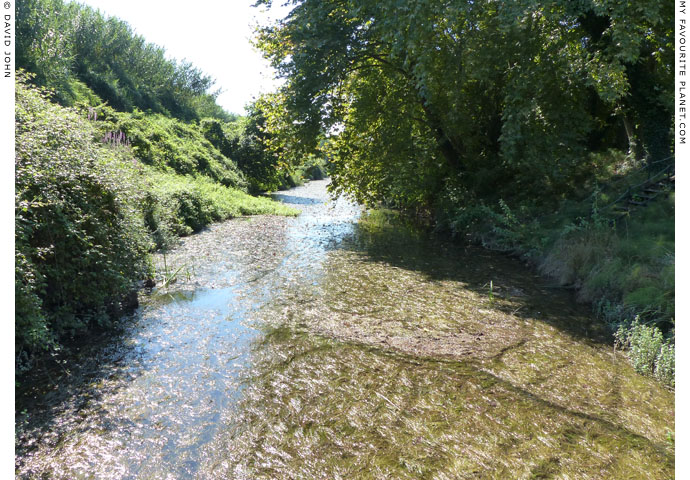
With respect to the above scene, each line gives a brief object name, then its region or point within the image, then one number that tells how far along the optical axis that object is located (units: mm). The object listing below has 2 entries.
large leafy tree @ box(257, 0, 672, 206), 12320
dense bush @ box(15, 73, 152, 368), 5355
